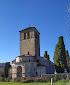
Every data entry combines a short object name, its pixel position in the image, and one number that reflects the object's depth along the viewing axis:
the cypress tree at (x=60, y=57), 20.25
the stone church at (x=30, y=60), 18.23
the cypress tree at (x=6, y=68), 23.37
